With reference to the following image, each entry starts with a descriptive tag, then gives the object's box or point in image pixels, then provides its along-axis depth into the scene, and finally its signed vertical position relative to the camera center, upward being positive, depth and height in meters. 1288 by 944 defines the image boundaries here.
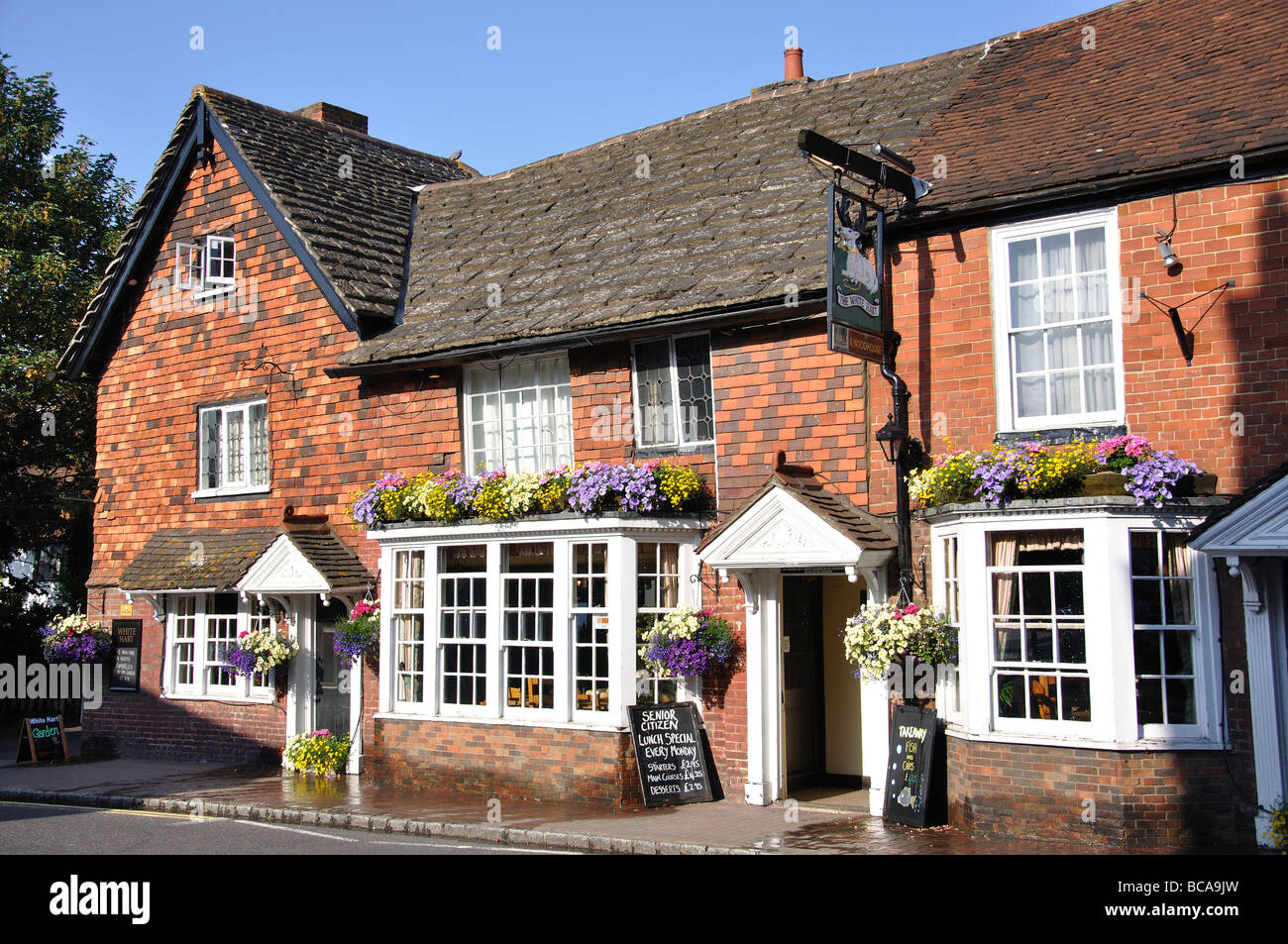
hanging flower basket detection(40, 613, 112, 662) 19.45 -0.85
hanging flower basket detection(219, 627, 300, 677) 16.89 -0.93
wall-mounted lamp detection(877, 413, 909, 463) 12.23 +1.37
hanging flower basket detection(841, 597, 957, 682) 11.68 -0.62
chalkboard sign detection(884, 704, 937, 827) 11.59 -1.85
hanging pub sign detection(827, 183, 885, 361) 11.70 +2.95
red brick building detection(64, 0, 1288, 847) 10.78 +1.93
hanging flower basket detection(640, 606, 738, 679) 13.30 -0.74
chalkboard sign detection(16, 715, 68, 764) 18.48 -2.31
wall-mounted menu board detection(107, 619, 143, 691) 19.31 -1.09
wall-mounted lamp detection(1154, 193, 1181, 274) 11.02 +2.89
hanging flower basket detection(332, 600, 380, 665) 16.06 -0.69
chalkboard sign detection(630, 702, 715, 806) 13.15 -1.93
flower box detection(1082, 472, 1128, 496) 10.72 +0.76
